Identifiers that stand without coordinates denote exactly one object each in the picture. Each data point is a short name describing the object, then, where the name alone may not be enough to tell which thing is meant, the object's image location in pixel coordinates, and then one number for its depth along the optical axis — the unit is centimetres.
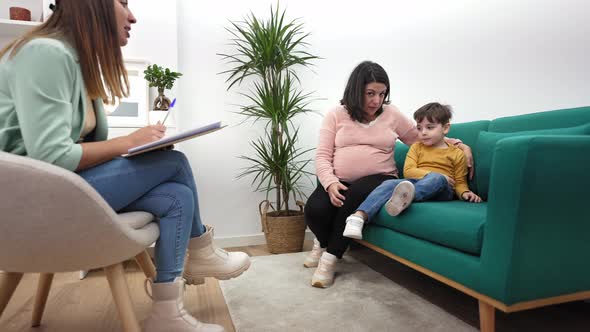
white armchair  76
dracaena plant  246
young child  158
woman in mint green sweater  84
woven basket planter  243
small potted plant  217
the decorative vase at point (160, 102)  223
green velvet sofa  101
